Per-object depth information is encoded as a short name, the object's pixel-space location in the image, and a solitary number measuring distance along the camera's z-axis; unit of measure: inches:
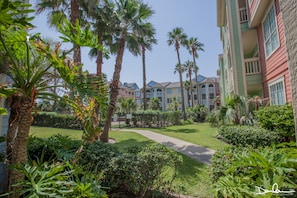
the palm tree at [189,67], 1283.0
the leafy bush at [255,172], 73.5
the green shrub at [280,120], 199.0
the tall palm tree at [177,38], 872.8
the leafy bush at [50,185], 66.8
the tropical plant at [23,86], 78.7
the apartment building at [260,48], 236.0
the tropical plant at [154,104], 1131.7
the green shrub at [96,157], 114.5
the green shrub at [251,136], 209.6
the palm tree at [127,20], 344.3
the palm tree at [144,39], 371.9
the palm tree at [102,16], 343.2
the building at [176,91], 1467.2
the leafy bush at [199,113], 787.8
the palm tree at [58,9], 291.6
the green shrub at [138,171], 107.2
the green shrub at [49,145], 126.7
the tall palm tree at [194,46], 1015.3
